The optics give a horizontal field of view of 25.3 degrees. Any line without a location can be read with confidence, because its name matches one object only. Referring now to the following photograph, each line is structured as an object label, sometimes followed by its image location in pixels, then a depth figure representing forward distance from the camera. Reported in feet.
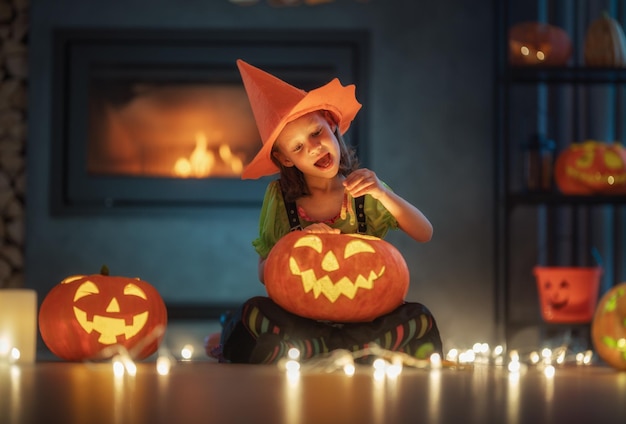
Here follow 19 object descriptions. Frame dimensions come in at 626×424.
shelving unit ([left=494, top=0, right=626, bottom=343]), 16.73
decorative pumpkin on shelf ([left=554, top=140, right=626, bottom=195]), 15.34
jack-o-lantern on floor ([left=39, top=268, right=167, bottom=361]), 9.73
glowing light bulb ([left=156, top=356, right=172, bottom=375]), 9.11
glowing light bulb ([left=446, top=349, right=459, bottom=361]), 10.26
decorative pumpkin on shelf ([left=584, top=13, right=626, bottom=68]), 15.79
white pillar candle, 9.63
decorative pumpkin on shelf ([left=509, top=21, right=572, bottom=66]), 15.74
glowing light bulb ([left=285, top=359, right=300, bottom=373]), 9.22
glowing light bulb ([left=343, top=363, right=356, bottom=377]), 8.95
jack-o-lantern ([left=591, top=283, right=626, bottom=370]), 9.28
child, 9.85
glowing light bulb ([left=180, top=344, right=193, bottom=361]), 10.46
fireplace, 16.46
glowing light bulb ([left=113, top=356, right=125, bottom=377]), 8.98
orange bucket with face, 15.27
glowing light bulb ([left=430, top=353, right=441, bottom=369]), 9.53
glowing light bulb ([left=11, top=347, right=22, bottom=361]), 9.71
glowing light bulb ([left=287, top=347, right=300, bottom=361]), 9.54
